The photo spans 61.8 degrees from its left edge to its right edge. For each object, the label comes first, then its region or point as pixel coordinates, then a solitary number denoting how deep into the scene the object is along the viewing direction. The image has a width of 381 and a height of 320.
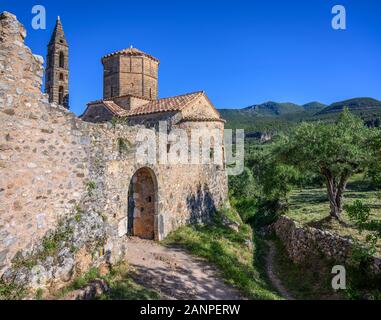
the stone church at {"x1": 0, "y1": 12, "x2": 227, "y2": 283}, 6.04
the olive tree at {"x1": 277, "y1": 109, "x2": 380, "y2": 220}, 15.45
